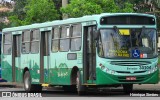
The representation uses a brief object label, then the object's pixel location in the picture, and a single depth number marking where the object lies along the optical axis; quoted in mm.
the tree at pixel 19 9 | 45634
